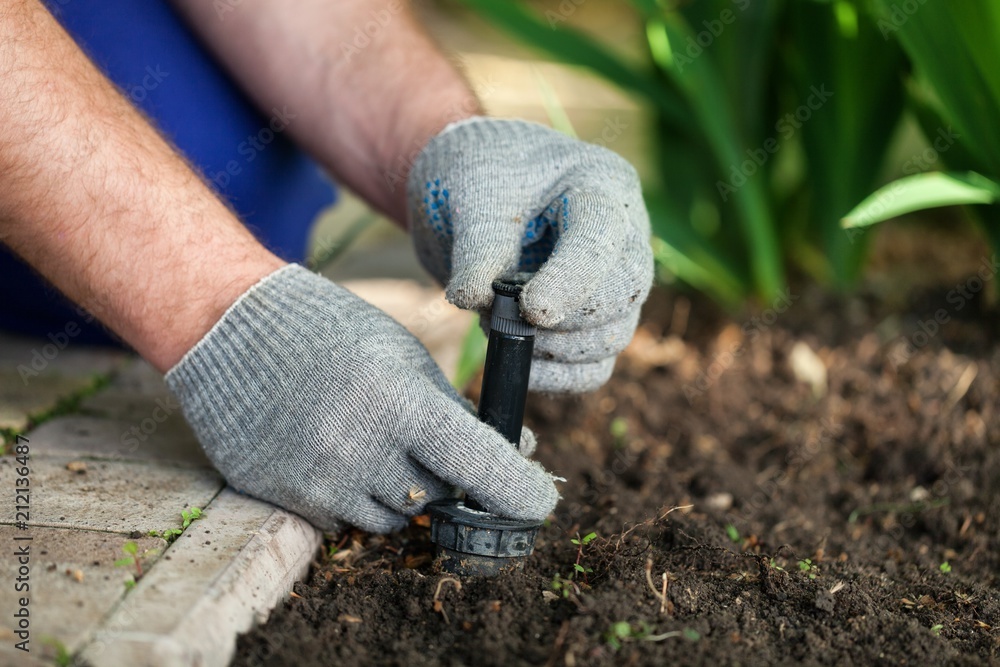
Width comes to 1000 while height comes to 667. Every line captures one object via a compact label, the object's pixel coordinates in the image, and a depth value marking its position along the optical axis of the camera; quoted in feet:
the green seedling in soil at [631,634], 2.53
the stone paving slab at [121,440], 2.99
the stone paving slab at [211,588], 2.44
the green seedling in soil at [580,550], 2.72
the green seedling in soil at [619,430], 3.38
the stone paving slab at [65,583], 2.46
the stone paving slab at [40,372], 3.16
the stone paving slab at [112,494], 2.74
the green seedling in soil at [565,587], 2.63
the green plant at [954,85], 2.98
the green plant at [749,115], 3.40
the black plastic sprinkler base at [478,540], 2.68
